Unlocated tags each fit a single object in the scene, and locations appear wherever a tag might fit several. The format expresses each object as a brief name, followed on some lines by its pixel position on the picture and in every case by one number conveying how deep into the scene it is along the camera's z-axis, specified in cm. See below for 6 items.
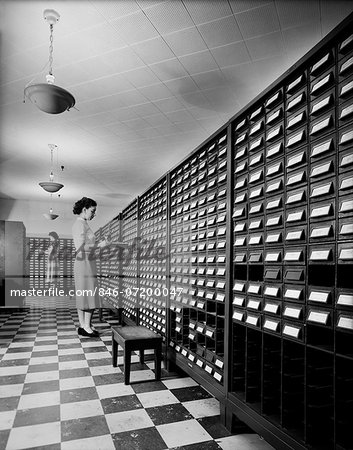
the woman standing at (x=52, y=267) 1175
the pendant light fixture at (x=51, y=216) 1024
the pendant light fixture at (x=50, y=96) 327
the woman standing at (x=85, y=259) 489
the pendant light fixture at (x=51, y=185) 673
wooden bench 300
